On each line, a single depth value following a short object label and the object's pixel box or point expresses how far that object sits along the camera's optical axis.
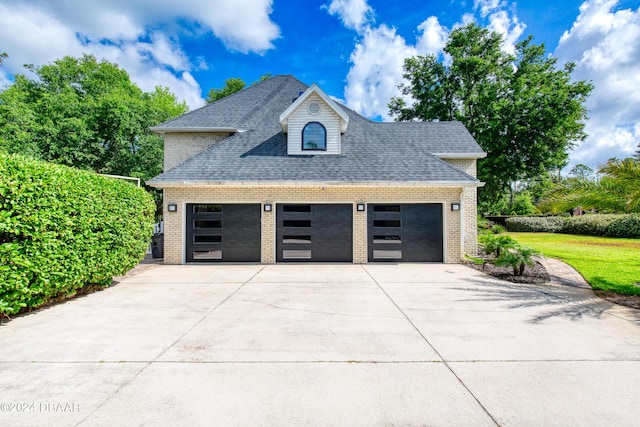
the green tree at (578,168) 74.91
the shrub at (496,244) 9.46
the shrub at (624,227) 19.53
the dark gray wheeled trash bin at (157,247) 12.58
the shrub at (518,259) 8.48
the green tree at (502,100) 22.06
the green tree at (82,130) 20.58
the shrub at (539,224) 24.58
